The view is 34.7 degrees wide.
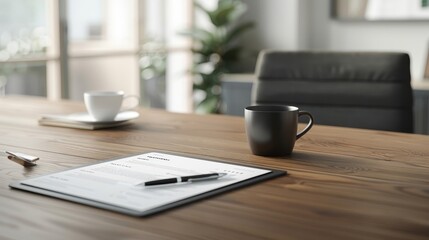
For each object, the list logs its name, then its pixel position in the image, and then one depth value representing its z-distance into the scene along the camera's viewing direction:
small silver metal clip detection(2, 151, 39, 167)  1.19
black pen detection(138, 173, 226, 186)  1.01
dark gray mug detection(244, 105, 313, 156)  1.25
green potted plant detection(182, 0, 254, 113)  4.46
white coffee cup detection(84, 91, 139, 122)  1.62
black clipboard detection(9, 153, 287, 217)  0.89
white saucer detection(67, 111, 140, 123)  1.62
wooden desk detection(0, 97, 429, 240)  0.82
